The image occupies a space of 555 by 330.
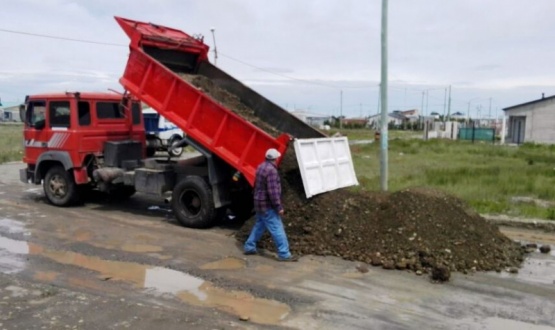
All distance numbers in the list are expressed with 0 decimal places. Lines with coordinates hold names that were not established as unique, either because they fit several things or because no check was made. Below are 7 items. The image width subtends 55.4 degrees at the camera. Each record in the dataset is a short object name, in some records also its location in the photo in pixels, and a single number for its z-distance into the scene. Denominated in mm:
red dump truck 9156
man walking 7734
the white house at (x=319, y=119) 96150
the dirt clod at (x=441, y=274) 6875
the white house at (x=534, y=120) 40812
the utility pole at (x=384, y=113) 11281
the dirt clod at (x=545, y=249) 8523
